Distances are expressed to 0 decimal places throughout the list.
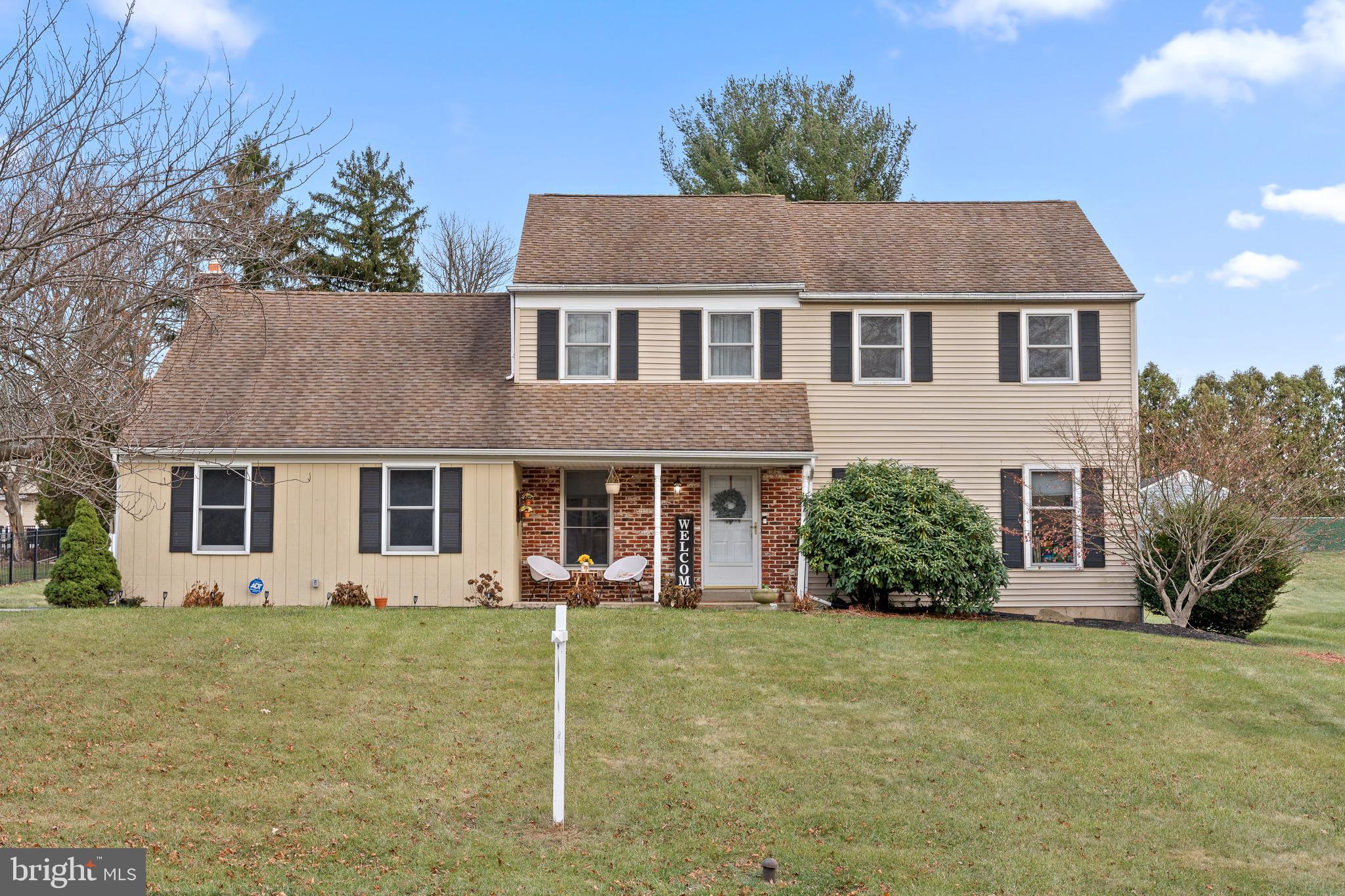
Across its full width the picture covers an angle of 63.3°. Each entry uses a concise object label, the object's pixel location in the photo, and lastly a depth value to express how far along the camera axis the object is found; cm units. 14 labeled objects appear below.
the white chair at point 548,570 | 1648
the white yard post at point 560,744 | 758
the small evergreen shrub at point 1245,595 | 1675
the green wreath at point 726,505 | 1817
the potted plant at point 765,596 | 1656
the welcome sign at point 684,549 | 1766
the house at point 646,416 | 1678
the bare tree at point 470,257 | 3903
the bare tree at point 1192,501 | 1597
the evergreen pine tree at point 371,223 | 3678
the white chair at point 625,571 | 1675
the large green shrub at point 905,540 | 1575
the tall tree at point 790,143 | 3450
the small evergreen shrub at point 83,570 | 1602
